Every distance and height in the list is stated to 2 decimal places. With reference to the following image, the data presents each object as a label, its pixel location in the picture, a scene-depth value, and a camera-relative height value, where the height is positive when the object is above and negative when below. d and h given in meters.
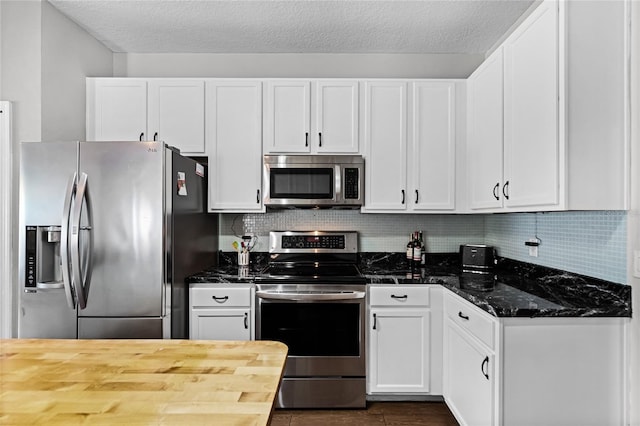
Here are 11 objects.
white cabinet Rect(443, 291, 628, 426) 1.77 -0.68
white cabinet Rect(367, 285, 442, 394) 2.75 -0.85
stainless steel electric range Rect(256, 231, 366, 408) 2.72 -0.79
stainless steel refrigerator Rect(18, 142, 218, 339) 2.32 -0.14
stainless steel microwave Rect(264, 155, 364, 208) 3.04 +0.24
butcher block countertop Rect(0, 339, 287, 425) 0.84 -0.41
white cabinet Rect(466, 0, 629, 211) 1.75 +0.47
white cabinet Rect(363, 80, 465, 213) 3.04 +0.52
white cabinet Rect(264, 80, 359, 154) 3.05 +0.72
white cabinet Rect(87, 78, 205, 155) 3.06 +0.74
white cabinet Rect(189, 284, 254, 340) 2.72 -0.68
